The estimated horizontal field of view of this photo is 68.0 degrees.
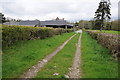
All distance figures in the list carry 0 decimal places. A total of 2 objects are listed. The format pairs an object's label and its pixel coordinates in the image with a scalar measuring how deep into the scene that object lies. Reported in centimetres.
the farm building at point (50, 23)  3912
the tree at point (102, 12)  3096
